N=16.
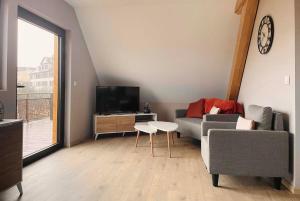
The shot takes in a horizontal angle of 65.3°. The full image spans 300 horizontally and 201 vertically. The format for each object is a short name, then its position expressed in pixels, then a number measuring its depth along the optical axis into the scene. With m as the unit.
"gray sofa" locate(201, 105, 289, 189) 2.49
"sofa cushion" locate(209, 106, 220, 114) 4.55
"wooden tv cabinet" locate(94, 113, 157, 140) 5.07
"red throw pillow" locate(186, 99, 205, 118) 5.10
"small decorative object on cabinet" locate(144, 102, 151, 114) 5.67
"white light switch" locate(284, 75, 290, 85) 2.58
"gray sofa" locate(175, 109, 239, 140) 4.11
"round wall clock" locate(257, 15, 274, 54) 3.08
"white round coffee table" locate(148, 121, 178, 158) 3.92
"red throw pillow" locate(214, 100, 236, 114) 4.51
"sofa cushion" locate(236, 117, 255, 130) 2.75
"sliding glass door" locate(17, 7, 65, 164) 3.27
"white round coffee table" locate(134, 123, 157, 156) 3.97
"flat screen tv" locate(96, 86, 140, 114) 5.28
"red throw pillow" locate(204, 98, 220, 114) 5.05
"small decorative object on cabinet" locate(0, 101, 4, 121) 2.23
